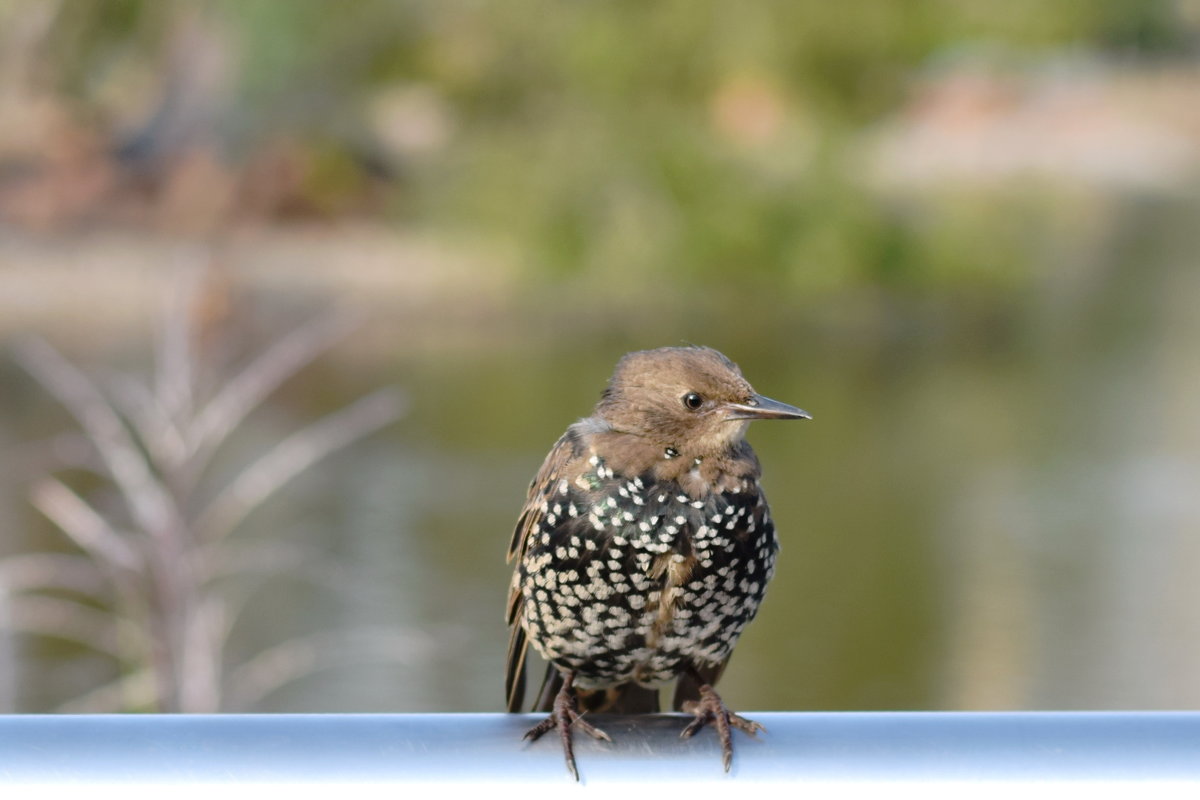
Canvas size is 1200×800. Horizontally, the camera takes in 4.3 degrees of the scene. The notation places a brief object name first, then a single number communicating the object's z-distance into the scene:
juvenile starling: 4.01
